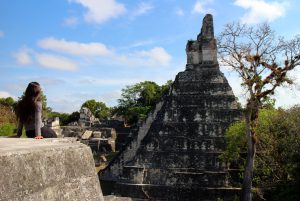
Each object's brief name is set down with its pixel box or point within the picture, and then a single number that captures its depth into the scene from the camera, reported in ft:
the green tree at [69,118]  215.10
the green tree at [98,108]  237.86
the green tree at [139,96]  187.36
